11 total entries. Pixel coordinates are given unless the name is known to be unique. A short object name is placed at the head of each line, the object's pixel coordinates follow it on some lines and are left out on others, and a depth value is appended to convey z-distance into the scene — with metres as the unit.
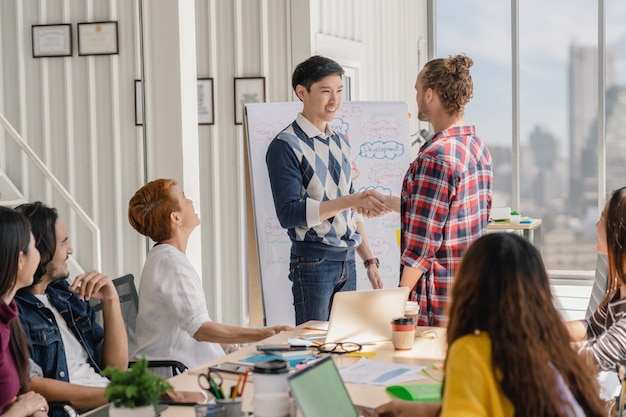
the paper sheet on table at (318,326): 3.05
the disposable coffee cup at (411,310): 2.83
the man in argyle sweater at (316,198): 3.59
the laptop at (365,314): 2.72
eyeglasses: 2.64
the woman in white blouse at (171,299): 2.88
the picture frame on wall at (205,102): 6.02
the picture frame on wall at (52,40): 5.68
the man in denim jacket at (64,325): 2.55
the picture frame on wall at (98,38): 5.63
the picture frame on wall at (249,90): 5.95
